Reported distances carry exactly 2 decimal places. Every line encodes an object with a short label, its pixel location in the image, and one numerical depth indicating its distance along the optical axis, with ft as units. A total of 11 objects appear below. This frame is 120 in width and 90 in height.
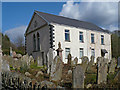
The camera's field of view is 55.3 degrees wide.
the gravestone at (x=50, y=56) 29.40
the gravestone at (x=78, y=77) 14.87
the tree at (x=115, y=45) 98.19
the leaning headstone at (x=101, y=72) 18.83
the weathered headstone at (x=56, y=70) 21.70
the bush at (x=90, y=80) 19.22
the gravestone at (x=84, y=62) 27.10
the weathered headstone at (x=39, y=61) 42.24
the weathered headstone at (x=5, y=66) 26.16
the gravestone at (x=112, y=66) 28.55
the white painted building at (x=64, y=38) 55.79
